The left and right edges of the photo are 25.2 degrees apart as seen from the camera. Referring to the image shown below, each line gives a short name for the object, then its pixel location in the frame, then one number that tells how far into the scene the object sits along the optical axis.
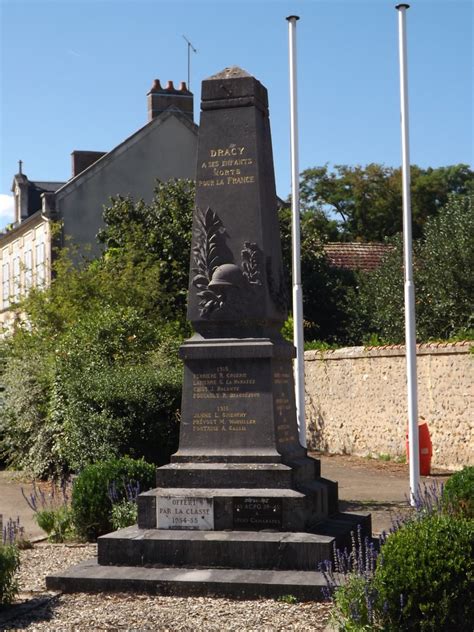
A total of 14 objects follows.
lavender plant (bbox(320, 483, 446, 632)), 6.84
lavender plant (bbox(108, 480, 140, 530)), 10.52
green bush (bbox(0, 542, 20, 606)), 8.00
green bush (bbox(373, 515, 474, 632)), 6.76
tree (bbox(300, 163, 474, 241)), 45.22
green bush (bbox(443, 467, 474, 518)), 10.06
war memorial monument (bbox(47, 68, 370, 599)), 8.65
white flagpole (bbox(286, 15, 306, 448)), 15.69
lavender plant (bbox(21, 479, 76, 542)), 11.48
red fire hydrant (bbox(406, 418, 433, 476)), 18.44
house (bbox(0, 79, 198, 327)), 33.84
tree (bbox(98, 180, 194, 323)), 26.89
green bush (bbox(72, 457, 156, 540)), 11.10
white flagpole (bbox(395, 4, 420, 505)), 14.41
